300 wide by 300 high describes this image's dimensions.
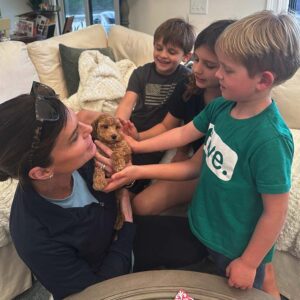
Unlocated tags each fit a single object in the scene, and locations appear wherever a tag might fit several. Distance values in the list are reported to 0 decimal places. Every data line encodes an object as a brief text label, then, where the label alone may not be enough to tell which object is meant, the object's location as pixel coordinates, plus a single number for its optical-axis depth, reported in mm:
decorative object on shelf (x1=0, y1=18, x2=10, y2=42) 3309
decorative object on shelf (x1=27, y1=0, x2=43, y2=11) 4266
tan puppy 1212
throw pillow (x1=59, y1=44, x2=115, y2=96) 2564
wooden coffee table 978
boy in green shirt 900
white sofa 1469
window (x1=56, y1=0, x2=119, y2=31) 3922
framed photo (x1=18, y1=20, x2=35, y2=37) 3842
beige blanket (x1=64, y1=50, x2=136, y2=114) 2340
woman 851
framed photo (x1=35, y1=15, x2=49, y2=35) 3939
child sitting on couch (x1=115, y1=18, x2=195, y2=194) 1779
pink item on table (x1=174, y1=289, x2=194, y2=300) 967
